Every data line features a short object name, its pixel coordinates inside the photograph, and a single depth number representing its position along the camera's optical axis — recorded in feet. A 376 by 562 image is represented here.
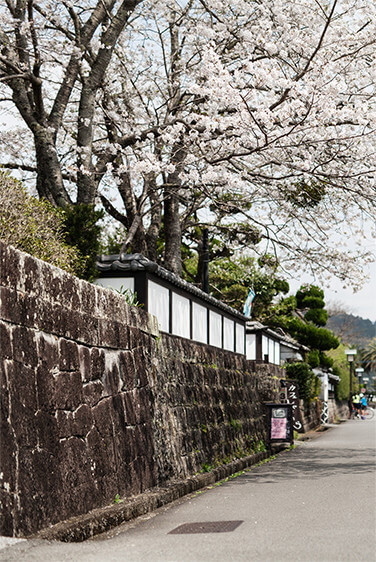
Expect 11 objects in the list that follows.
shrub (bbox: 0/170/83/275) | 29.14
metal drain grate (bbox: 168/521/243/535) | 23.98
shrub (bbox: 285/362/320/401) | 107.14
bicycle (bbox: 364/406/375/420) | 193.16
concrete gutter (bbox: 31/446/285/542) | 21.68
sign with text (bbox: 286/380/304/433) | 90.39
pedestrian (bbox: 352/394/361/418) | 186.60
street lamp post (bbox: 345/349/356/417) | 178.50
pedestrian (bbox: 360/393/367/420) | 195.87
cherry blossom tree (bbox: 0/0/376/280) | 45.11
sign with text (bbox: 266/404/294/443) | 65.77
